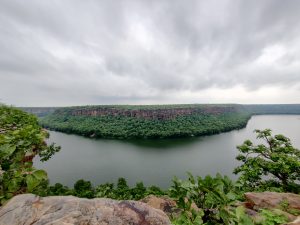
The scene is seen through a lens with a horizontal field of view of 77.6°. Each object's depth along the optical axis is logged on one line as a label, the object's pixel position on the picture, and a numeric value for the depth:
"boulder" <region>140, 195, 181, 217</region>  6.32
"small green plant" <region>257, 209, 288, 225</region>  4.70
